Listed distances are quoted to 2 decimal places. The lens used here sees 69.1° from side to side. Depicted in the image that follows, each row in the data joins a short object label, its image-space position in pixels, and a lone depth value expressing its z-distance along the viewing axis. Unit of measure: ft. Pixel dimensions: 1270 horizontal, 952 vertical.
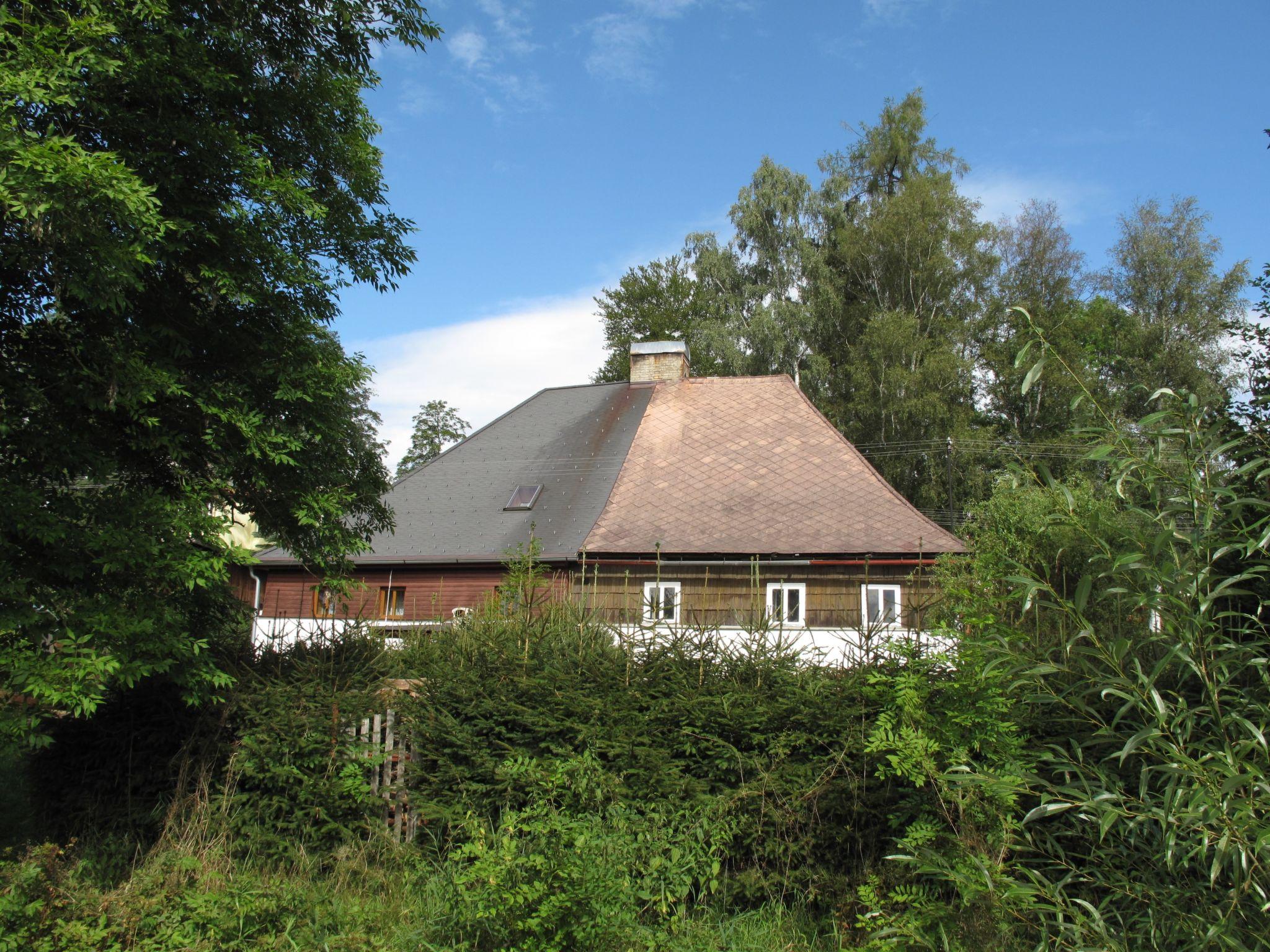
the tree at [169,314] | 18.63
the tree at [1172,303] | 98.53
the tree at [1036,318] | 102.78
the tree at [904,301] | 97.91
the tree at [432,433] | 149.07
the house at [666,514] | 54.54
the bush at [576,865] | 14.88
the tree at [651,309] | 123.65
